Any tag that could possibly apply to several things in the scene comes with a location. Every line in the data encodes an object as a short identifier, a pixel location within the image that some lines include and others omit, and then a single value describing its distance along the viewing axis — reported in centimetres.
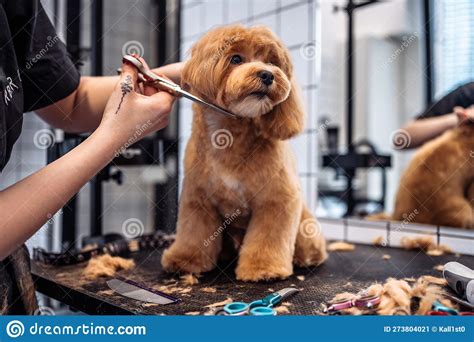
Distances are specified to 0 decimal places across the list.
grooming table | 77
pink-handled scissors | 71
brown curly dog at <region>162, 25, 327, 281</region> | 92
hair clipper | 72
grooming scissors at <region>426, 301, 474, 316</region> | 66
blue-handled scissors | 69
